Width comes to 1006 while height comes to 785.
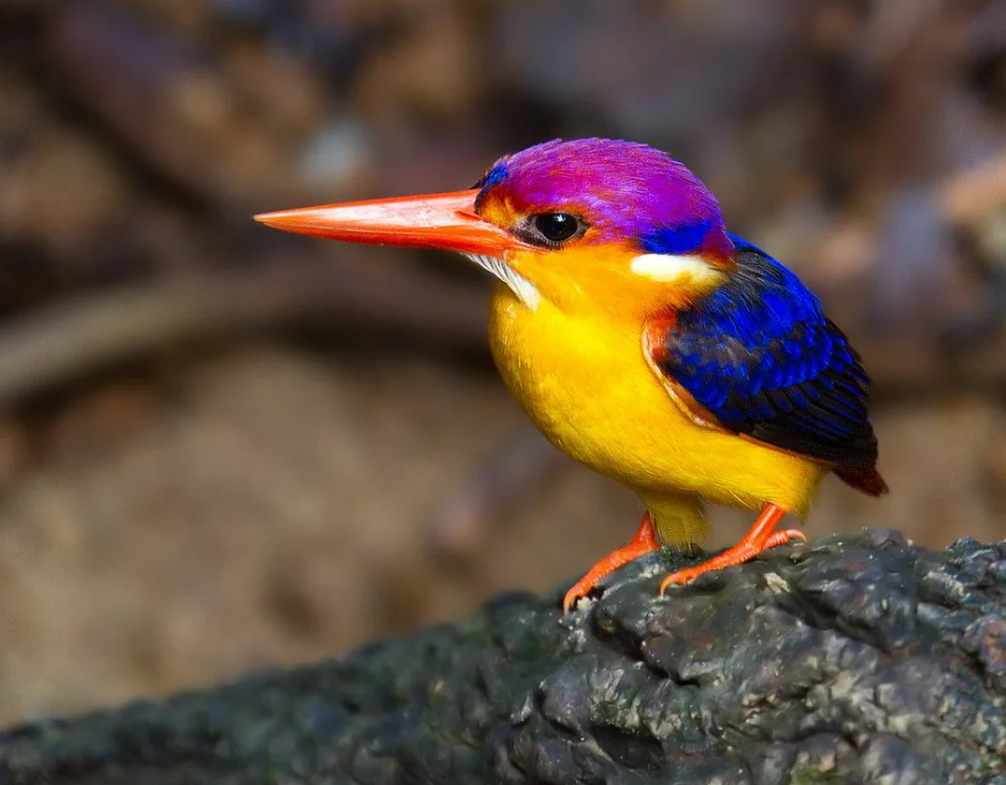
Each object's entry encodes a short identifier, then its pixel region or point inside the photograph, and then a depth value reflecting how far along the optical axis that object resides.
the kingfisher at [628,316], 4.98
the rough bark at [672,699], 4.28
